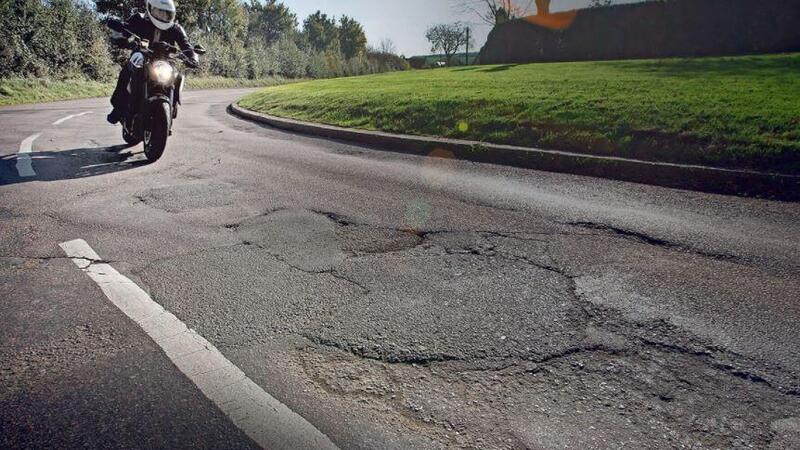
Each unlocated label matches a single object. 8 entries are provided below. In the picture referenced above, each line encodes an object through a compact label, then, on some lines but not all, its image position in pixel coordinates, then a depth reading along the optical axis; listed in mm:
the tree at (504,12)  38188
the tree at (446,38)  63759
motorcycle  6055
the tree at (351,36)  95125
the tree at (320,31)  98562
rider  6090
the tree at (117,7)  35625
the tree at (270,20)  90500
